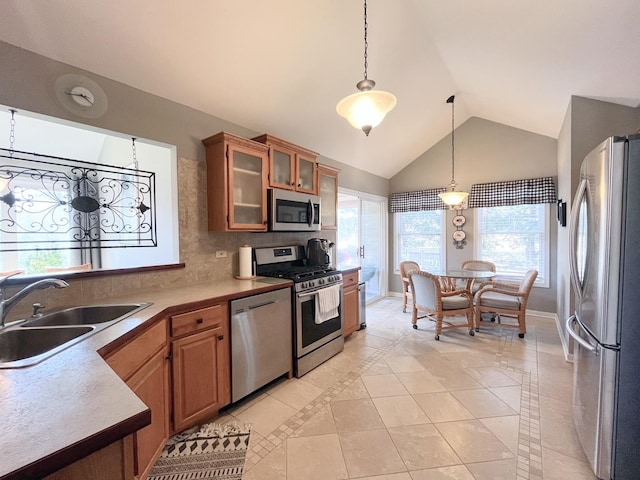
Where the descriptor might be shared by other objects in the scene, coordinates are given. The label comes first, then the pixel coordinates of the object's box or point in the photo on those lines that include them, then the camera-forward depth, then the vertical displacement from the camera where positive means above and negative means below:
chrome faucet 1.37 -0.32
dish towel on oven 2.85 -0.75
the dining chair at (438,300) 3.63 -0.93
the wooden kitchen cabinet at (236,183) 2.55 +0.44
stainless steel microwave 2.92 +0.20
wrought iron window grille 2.25 +0.24
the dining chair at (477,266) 4.59 -0.62
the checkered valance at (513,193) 4.30 +0.54
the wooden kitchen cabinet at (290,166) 2.91 +0.70
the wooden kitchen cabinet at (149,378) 1.37 -0.79
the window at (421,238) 5.38 -0.19
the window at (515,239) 4.49 -0.19
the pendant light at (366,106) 1.62 +0.71
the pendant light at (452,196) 4.02 +0.44
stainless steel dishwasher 2.18 -0.89
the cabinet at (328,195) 3.69 +0.45
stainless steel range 2.69 -0.75
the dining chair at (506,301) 3.61 -0.95
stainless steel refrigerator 1.42 -0.43
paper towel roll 2.86 -0.31
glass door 5.38 -0.16
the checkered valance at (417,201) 5.22 +0.52
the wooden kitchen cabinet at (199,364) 1.86 -0.90
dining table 3.83 -0.64
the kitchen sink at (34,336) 1.35 -0.50
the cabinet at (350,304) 3.54 -0.94
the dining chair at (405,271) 4.61 -0.68
